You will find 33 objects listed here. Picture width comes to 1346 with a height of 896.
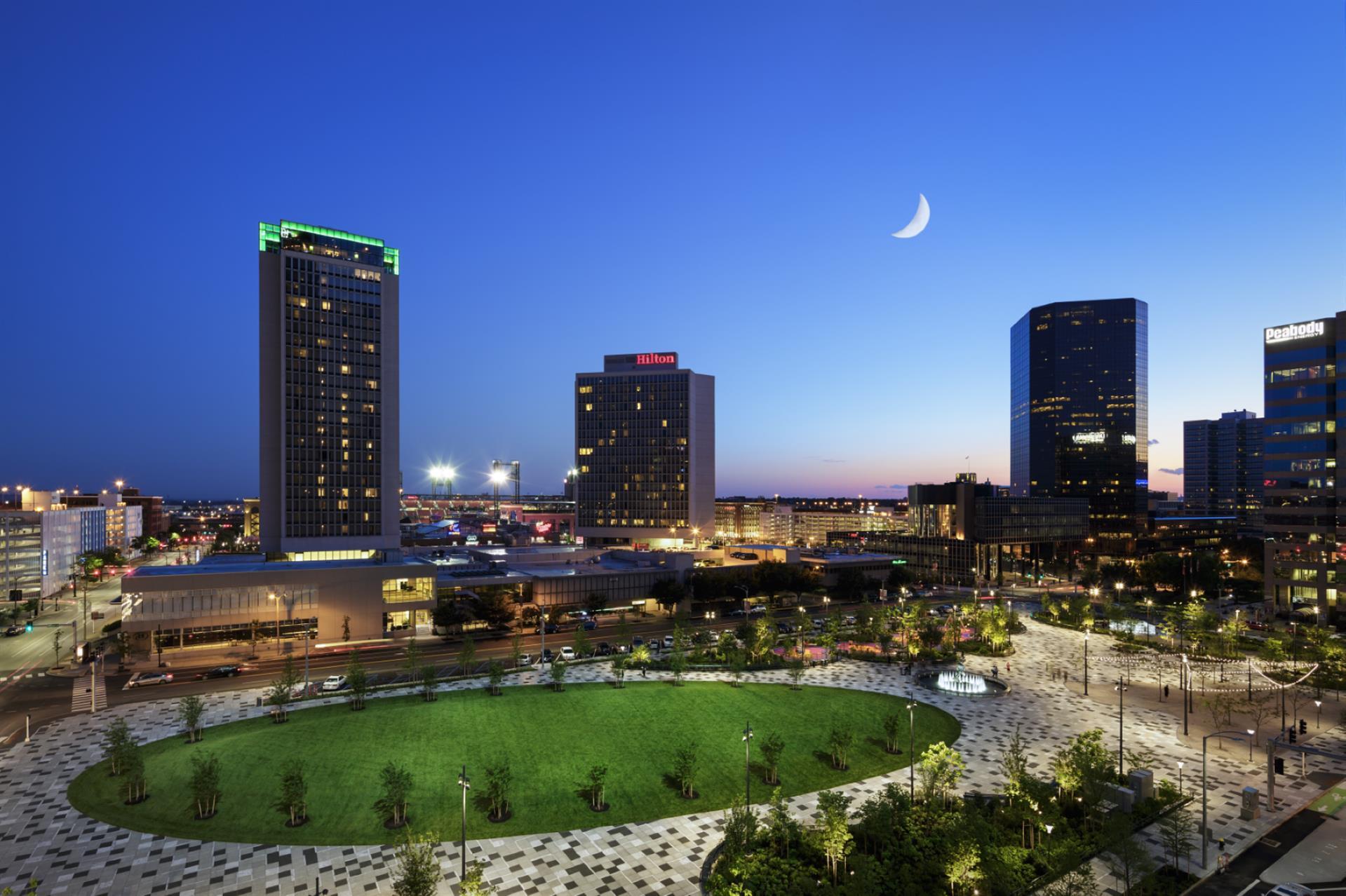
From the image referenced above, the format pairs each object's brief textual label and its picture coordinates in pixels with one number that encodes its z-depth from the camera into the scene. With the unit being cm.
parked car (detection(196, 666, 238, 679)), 6756
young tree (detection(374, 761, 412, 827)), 3603
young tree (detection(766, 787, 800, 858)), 3300
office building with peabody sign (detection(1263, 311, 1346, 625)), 10444
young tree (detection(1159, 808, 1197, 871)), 3247
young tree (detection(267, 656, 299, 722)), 5239
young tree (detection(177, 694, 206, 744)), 4756
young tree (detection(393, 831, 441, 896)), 2688
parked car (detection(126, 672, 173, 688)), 6462
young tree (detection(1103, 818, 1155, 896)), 2914
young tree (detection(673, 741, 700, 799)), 4019
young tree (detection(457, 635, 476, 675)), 6700
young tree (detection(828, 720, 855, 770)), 4459
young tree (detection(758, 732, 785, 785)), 4197
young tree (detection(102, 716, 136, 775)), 4122
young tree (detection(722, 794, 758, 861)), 3089
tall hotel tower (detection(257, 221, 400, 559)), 12231
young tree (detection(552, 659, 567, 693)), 6138
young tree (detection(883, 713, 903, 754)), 4838
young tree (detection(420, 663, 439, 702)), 5816
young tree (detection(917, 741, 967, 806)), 3747
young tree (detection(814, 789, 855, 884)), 3084
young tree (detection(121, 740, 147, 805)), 3853
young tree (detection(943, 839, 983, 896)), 2880
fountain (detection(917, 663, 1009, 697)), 6462
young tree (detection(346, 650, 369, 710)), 5628
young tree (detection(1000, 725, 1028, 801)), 3628
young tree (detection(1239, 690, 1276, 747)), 5394
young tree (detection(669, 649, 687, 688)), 6394
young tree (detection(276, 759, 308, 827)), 3616
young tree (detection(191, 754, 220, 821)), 3672
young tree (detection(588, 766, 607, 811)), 3859
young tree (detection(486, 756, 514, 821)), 3712
